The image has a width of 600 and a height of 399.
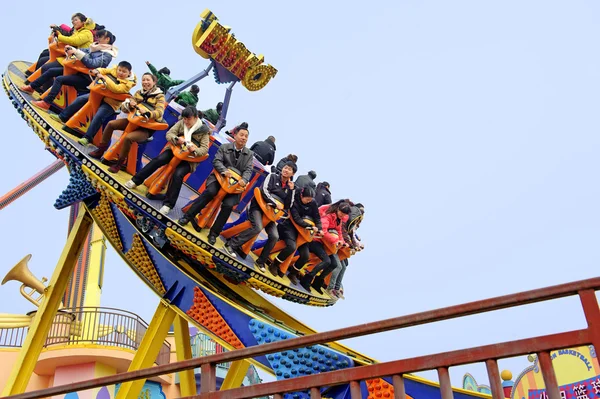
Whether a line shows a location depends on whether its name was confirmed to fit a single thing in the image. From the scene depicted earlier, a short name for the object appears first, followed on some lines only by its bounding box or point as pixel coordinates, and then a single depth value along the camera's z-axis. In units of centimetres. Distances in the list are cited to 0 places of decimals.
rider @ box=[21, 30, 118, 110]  659
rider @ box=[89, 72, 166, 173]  590
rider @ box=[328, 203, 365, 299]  782
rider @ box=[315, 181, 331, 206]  802
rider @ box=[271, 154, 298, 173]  689
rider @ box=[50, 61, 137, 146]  616
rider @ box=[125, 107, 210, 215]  586
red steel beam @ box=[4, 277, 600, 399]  222
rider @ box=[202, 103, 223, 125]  933
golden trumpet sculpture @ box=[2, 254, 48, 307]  1178
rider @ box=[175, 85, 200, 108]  846
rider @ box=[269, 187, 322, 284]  675
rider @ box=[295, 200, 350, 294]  729
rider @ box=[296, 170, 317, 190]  711
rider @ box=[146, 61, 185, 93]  877
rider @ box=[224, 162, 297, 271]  632
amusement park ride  562
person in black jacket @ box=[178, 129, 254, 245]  602
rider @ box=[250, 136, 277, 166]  798
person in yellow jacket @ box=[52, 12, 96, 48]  682
